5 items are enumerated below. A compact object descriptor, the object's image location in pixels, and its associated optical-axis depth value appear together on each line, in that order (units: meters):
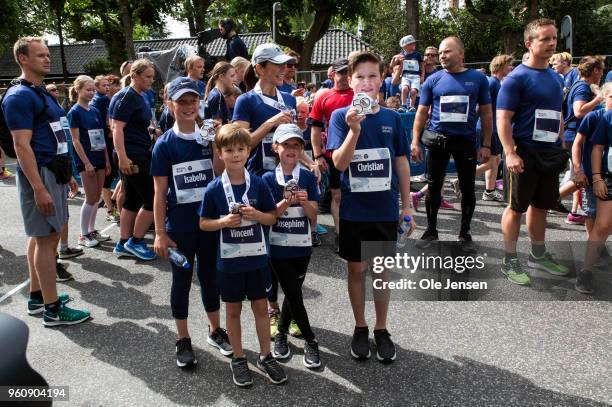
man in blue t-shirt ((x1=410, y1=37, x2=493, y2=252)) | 4.96
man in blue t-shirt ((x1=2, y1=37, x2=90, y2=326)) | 3.56
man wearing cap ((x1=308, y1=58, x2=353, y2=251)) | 4.89
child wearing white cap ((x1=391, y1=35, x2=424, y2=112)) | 10.27
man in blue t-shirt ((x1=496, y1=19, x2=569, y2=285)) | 4.15
